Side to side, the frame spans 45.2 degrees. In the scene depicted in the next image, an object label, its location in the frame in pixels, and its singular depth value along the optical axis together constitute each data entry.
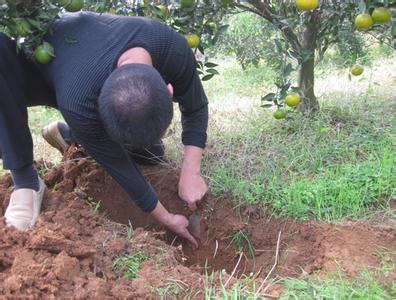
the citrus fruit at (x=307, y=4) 2.27
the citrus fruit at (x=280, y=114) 2.86
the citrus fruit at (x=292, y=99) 2.76
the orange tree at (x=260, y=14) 2.08
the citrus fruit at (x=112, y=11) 2.70
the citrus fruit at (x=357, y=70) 2.97
